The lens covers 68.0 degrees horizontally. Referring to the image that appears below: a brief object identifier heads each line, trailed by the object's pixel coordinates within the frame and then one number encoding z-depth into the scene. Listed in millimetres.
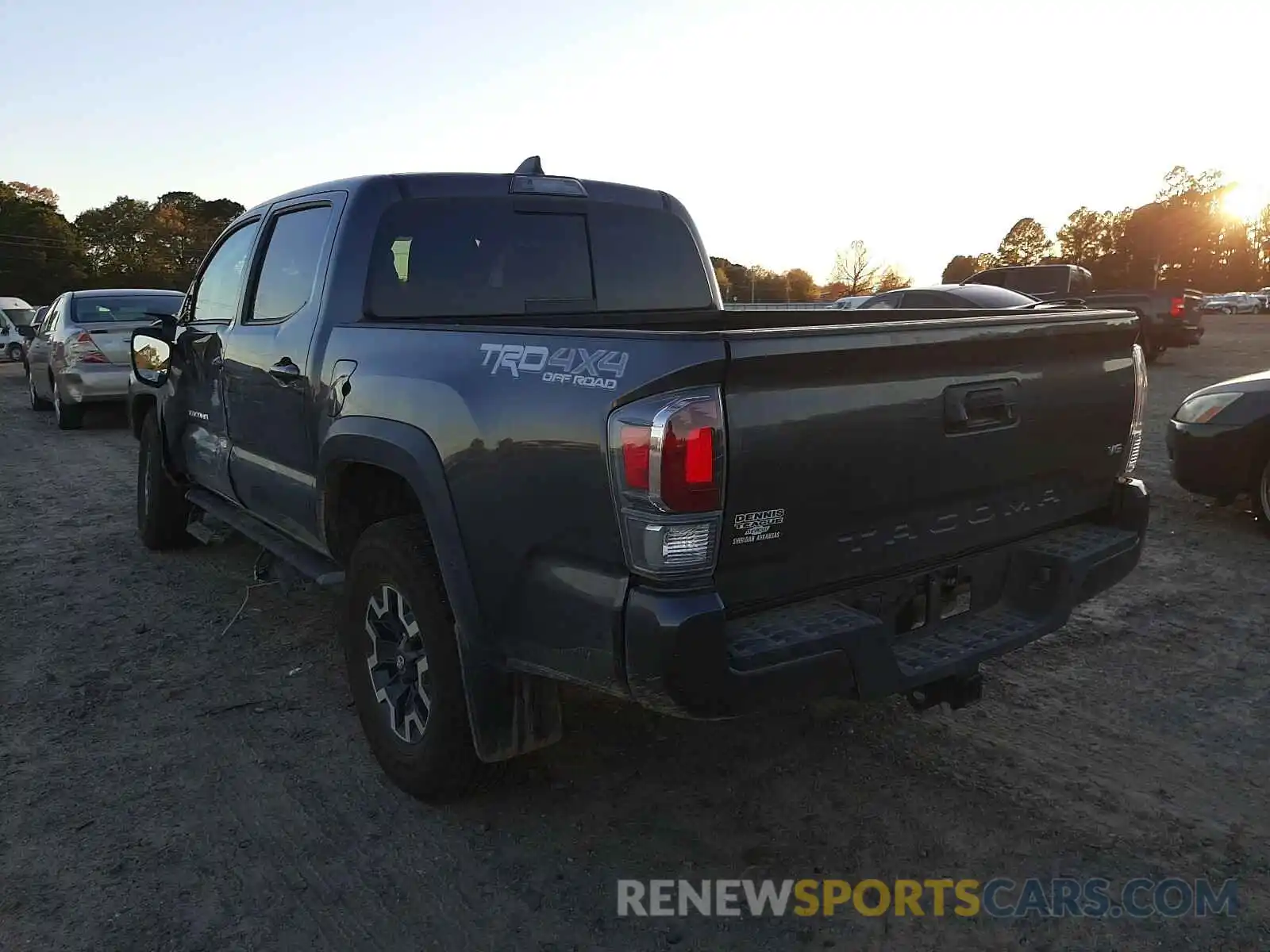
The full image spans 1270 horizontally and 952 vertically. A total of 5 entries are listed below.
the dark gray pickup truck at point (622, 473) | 2328
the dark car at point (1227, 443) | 6223
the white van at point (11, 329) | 28422
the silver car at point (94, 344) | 11805
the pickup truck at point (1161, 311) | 19109
